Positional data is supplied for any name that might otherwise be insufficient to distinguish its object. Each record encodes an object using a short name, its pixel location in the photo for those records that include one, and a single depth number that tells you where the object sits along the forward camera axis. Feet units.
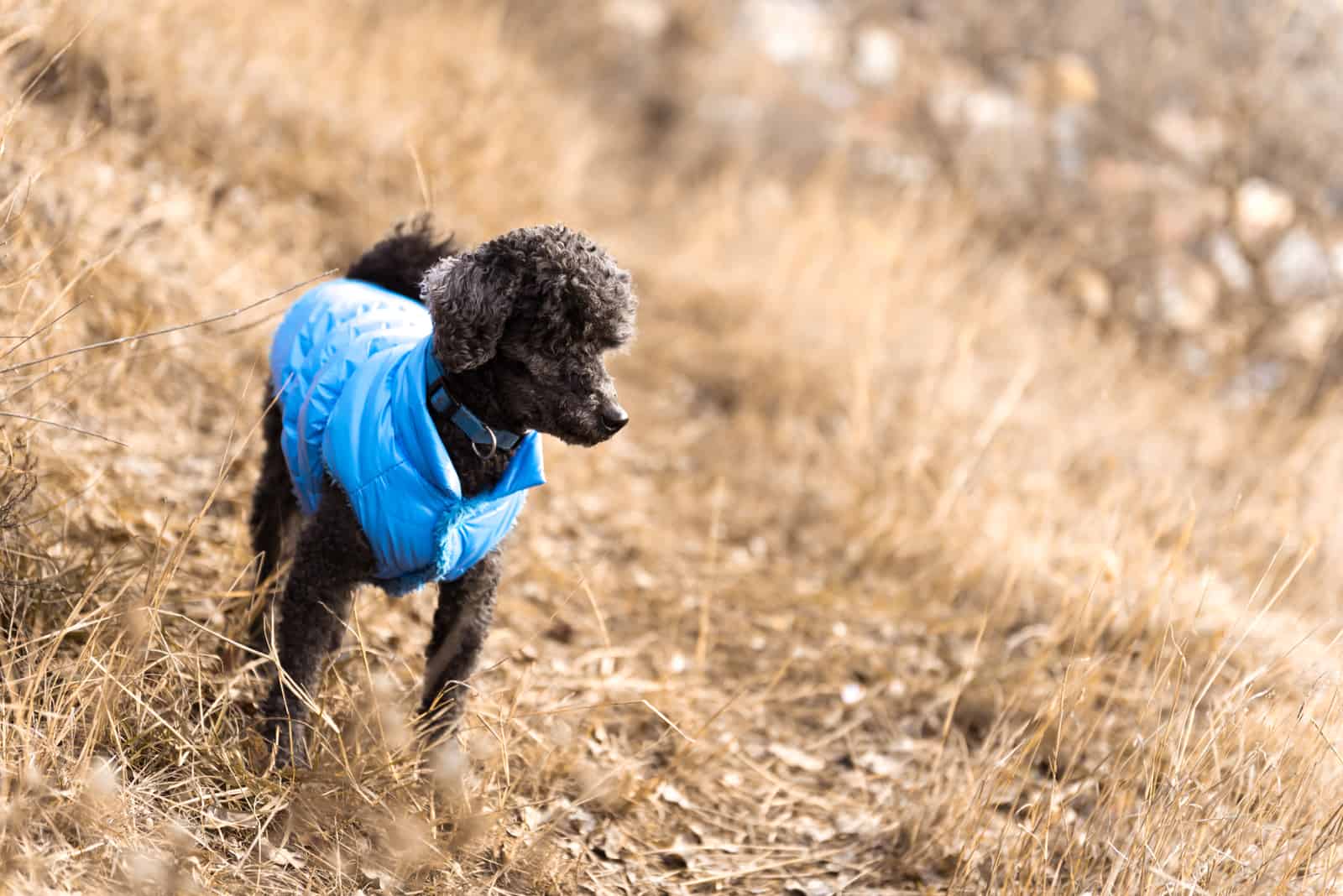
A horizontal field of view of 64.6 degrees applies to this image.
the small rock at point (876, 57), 41.91
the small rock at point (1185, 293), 29.60
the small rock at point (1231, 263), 30.86
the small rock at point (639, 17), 37.81
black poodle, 8.92
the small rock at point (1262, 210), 31.24
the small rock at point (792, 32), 41.50
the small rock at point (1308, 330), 26.43
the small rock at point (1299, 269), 29.48
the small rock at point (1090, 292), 28.73
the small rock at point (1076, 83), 38.32
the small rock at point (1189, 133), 34.78
